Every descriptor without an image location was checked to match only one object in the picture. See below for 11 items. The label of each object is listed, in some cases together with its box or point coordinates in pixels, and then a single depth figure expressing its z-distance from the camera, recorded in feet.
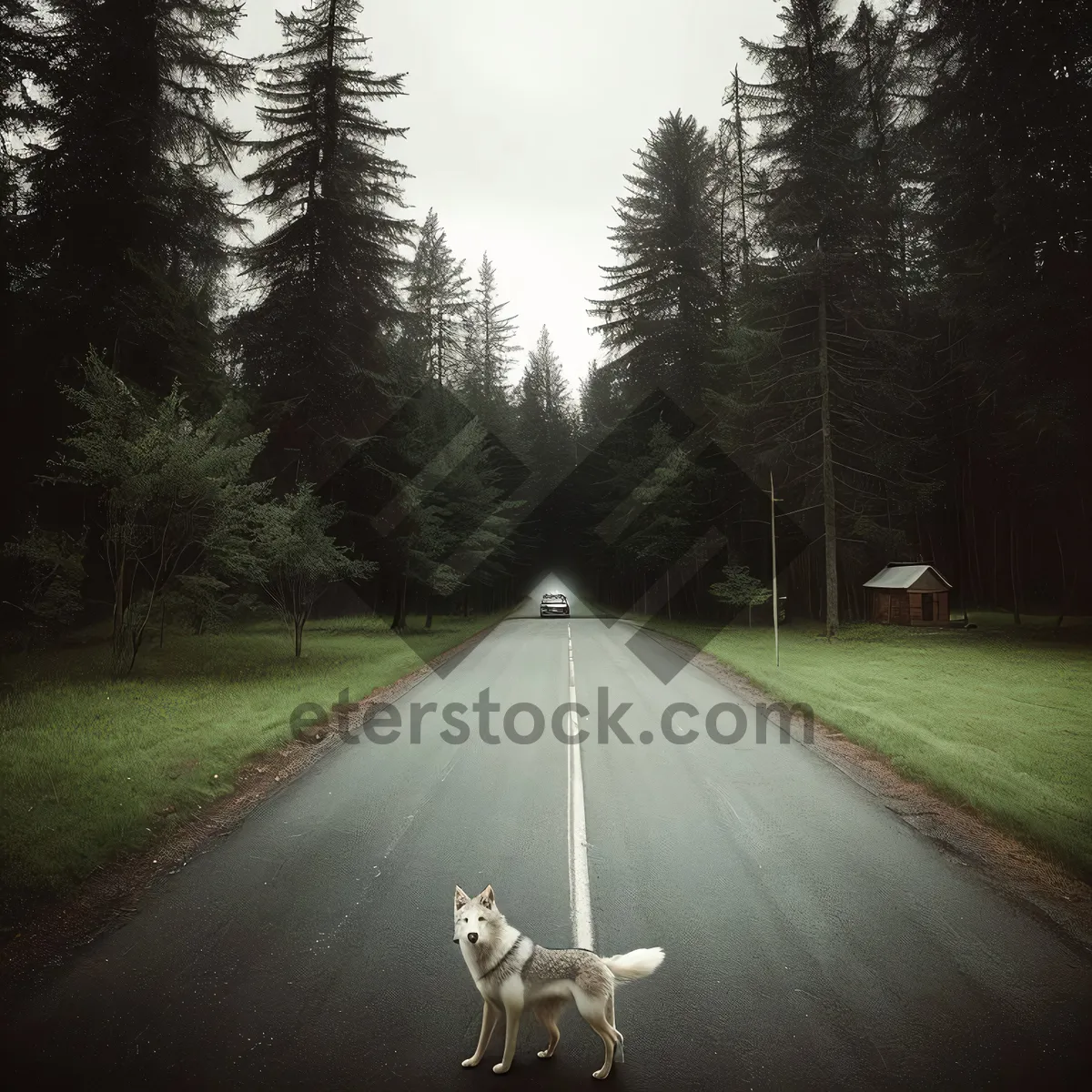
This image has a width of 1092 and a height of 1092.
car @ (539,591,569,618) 119.24
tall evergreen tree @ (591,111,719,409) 101.96
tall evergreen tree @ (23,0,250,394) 48.44
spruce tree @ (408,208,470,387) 118.11
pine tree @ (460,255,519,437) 155.63
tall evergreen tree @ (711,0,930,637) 69.92
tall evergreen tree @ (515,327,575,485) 192.13
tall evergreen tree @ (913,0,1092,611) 55.16
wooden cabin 84.89
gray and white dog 8.81
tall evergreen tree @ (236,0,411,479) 63.00
